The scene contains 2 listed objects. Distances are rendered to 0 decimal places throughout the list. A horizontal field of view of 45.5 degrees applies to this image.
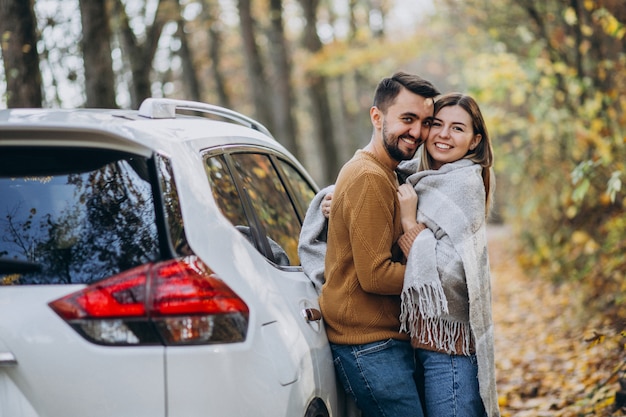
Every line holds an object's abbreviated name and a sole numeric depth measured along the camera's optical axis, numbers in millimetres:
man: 3082
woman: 3137
